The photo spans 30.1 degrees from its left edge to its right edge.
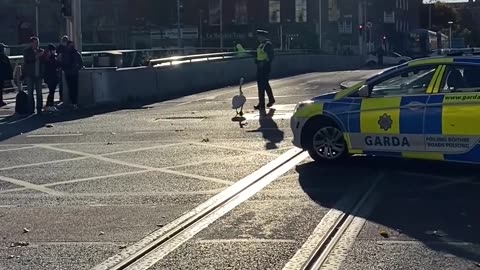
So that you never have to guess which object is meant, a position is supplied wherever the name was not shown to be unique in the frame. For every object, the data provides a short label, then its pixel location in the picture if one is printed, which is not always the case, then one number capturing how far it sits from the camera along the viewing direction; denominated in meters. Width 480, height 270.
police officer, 21.09
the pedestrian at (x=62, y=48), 21.92
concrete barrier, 23.92
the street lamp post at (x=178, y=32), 66.19
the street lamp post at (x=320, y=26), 77.56
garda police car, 10.62
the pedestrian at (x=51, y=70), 22.08
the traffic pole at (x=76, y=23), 24.11
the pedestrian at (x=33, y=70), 20.42
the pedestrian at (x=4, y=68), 21.45
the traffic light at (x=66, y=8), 23.75
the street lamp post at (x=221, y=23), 74.59
